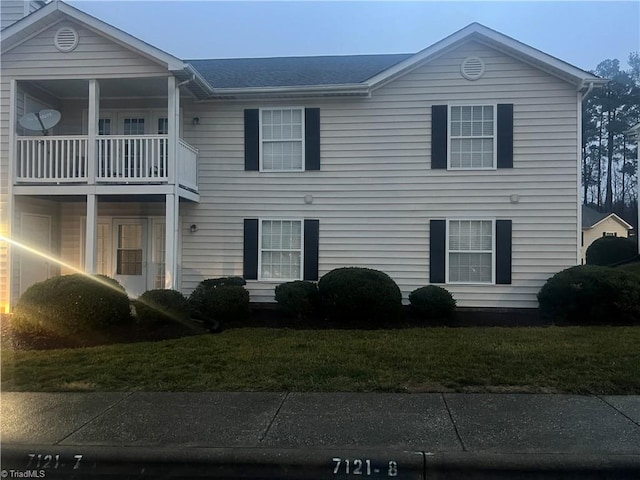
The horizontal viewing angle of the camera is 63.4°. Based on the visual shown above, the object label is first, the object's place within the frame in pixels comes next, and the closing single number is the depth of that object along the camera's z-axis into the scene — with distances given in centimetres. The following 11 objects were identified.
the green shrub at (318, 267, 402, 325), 1078
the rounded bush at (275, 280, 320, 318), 1126
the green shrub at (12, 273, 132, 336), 936
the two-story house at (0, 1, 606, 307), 1171
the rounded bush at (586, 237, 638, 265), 2031
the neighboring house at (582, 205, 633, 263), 3928
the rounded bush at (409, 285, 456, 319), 1128
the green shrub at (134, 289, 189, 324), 986
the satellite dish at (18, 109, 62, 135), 1177
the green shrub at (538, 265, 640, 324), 1052
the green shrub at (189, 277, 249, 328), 1103
